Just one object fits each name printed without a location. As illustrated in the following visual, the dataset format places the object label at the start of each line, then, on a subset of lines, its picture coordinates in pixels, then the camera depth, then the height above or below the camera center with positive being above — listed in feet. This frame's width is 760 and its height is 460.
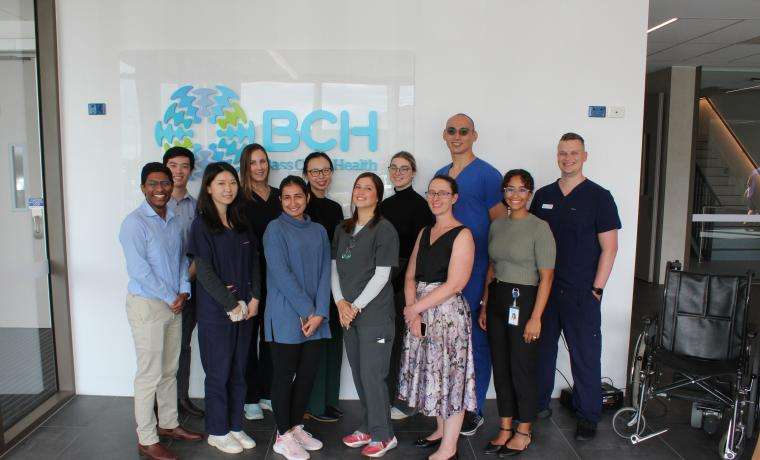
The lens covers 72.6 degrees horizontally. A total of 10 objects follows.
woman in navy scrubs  9.27 -1.96
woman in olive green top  9.40 -2.16
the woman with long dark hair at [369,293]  9.21 -1.96
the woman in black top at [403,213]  10.58 -0.59
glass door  10.81 -1.21
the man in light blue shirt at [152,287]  9.25 -1.93
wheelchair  9.82 -3.43
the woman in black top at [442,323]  8.96 -2.44
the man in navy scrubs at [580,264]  10.36 -1.57
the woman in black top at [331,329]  10.83 -3.26
